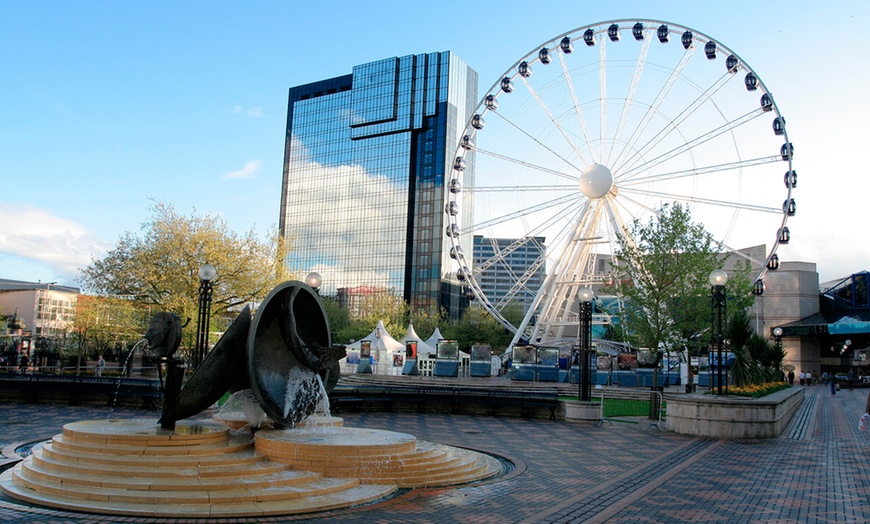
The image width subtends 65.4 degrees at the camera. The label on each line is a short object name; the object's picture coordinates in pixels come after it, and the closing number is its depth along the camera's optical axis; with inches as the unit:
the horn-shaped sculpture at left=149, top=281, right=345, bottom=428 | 438.9
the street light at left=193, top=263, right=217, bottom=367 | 666.8
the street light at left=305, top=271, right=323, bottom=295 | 794.8
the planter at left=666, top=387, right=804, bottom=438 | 653.3
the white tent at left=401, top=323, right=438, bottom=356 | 1815.9
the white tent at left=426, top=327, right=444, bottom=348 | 2107.5
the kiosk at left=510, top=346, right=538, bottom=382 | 1520.7
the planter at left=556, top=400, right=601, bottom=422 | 767.7
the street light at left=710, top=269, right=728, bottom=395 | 707.0
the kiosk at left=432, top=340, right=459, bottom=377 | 1643.7
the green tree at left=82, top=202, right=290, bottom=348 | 1298.0
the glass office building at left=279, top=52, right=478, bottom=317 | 4276.6
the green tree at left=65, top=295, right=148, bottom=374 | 1315.2
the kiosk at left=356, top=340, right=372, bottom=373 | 1738.4
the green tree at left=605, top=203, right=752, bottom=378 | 933.2
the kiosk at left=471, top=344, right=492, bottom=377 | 1734.7
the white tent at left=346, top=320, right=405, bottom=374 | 1766.7
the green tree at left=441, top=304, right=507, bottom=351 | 2913.4
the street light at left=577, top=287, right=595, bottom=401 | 784.3
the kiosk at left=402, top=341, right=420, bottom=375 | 1699.1
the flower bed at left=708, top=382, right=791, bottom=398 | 748.6
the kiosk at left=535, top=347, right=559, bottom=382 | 1504.7
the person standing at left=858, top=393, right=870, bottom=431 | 444.4
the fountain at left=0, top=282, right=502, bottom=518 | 335.0
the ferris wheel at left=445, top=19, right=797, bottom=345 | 1289.4
